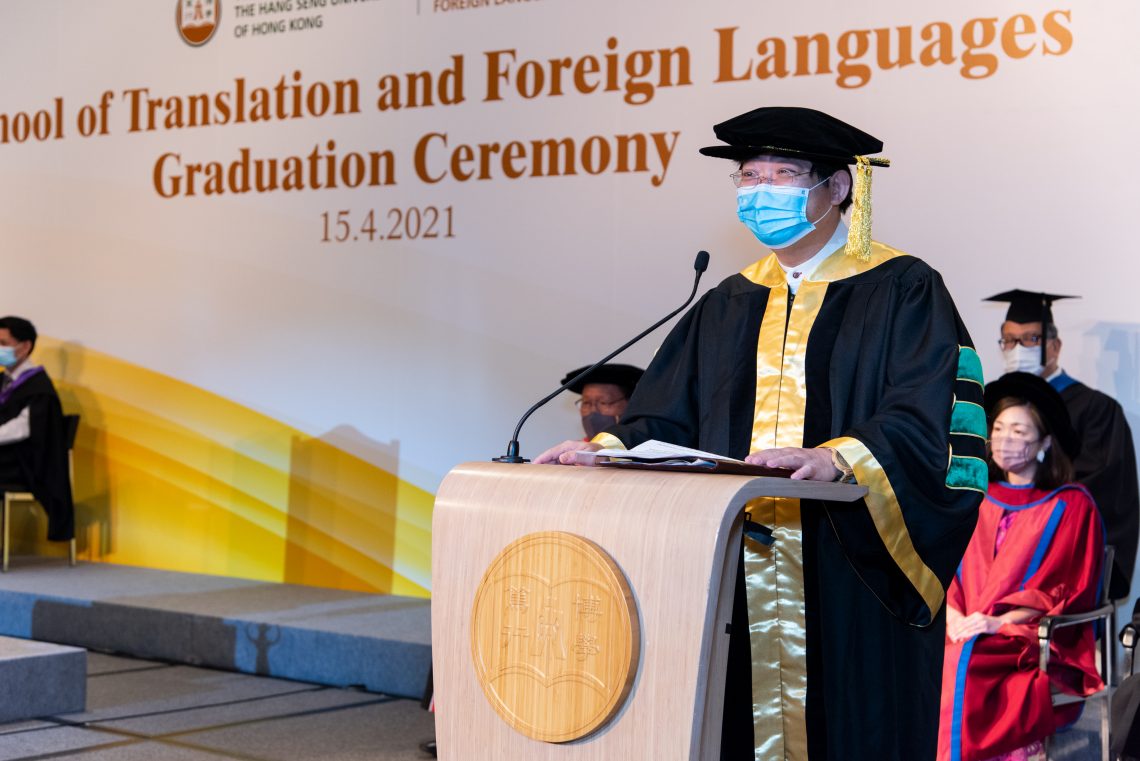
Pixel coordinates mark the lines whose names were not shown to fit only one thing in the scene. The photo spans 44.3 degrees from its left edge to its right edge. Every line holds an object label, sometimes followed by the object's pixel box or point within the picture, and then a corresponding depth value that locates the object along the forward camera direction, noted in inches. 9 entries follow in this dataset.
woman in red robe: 142.3
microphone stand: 81.9
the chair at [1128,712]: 120.1
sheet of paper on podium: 70.2
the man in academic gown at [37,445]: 270.1
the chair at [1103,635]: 139.9
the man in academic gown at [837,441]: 80.0
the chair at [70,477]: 265.9
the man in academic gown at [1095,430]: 180.1
